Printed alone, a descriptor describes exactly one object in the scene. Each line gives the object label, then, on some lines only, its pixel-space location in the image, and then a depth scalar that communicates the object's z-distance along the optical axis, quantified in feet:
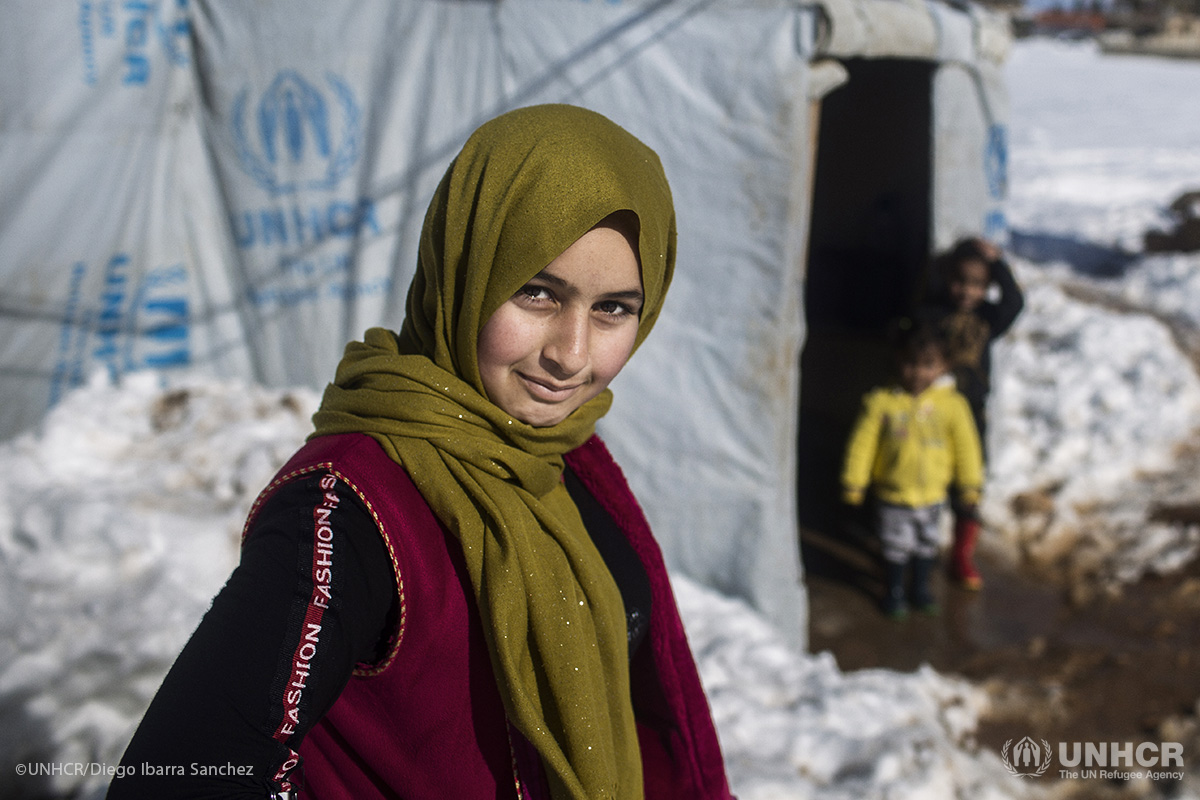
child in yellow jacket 12.30
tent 10.03
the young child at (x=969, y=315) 12.85
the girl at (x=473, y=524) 2.60
